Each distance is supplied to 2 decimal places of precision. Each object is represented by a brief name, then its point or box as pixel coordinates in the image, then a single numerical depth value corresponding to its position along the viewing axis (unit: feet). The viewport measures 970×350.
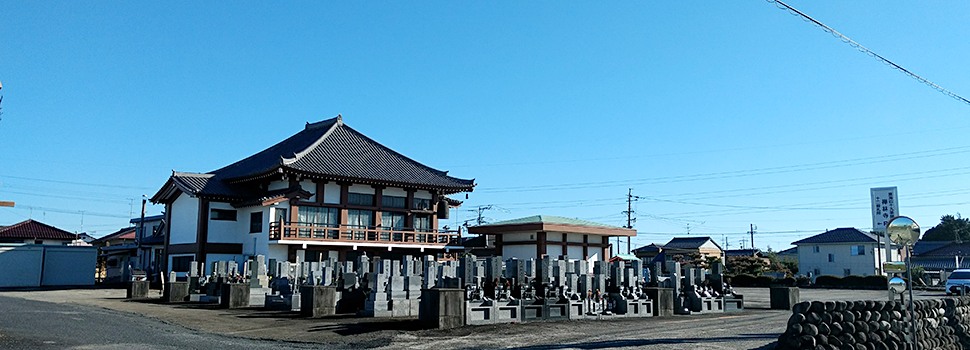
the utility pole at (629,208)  211.86
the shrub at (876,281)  130.75
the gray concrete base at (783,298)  73.87
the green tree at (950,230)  260.42
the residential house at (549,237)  118.52
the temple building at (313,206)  109.09
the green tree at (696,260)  157.48
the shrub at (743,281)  152.25
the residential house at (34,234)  160.76
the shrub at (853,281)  135.44
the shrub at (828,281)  138.41
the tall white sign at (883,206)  93.81
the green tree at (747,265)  162.91
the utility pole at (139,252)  136.34
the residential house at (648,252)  215.78
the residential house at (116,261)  147.23
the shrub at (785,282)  135.36
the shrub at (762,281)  149.28
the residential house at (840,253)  176.55
